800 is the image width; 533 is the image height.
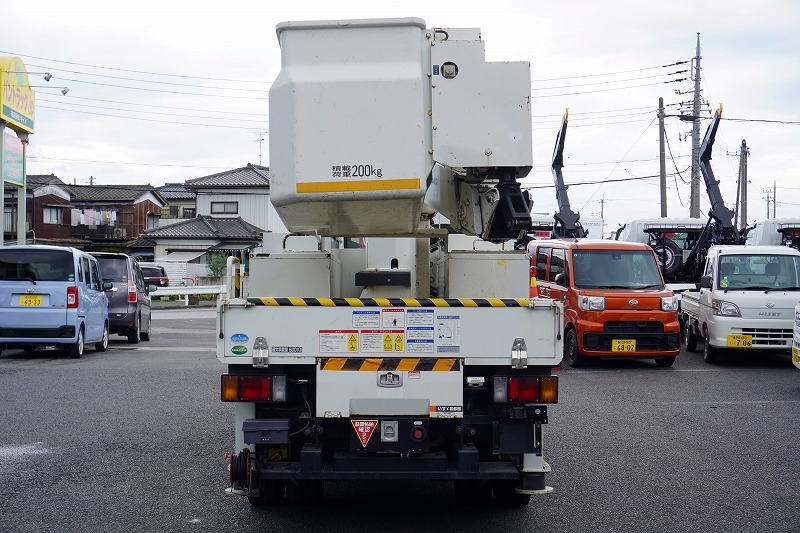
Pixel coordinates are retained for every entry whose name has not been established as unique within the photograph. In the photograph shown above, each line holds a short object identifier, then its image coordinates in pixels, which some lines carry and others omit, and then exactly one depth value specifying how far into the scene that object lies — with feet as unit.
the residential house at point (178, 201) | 204.84
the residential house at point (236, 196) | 173.58
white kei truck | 47.29
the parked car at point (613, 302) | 47.75
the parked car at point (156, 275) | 132.36
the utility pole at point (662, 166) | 128.26
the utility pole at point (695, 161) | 116.57
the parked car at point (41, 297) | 49.21
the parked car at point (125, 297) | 63.41
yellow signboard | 92.48
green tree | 148.15
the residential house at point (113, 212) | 186.50
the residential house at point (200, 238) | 168.66
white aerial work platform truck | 17.24
